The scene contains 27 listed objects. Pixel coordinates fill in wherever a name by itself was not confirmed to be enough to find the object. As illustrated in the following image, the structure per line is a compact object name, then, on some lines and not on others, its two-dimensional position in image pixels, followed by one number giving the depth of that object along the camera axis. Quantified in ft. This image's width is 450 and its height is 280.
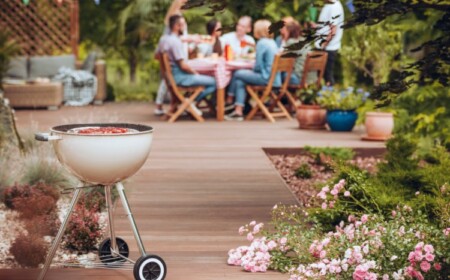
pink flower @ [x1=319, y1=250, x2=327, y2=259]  11.25
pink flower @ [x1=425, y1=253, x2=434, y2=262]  10.07
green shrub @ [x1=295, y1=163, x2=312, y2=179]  22.38
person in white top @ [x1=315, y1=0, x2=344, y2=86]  36.14
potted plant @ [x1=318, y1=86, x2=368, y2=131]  31.58
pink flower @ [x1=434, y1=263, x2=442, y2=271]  10.27
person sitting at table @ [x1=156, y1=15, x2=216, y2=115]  33.88
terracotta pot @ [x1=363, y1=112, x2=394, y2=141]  28.53
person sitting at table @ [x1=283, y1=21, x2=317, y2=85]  36.86
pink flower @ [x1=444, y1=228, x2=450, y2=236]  10.93
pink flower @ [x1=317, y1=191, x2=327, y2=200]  13.43
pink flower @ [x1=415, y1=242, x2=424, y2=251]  10.13
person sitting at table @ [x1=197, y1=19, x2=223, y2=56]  37.45
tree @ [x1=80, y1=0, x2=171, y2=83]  52.90
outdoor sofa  41.70
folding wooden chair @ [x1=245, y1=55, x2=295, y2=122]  34.88
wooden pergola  49.98
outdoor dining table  35.09
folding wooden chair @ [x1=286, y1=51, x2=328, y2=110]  36.50
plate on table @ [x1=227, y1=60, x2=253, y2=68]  35.32
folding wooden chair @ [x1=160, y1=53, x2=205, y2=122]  34.01
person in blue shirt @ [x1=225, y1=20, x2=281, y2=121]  34.86
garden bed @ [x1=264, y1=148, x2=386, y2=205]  20.90
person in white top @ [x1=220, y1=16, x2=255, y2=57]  38.78
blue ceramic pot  31.58
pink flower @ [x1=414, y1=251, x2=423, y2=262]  10.11
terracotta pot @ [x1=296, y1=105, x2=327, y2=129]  32.45
